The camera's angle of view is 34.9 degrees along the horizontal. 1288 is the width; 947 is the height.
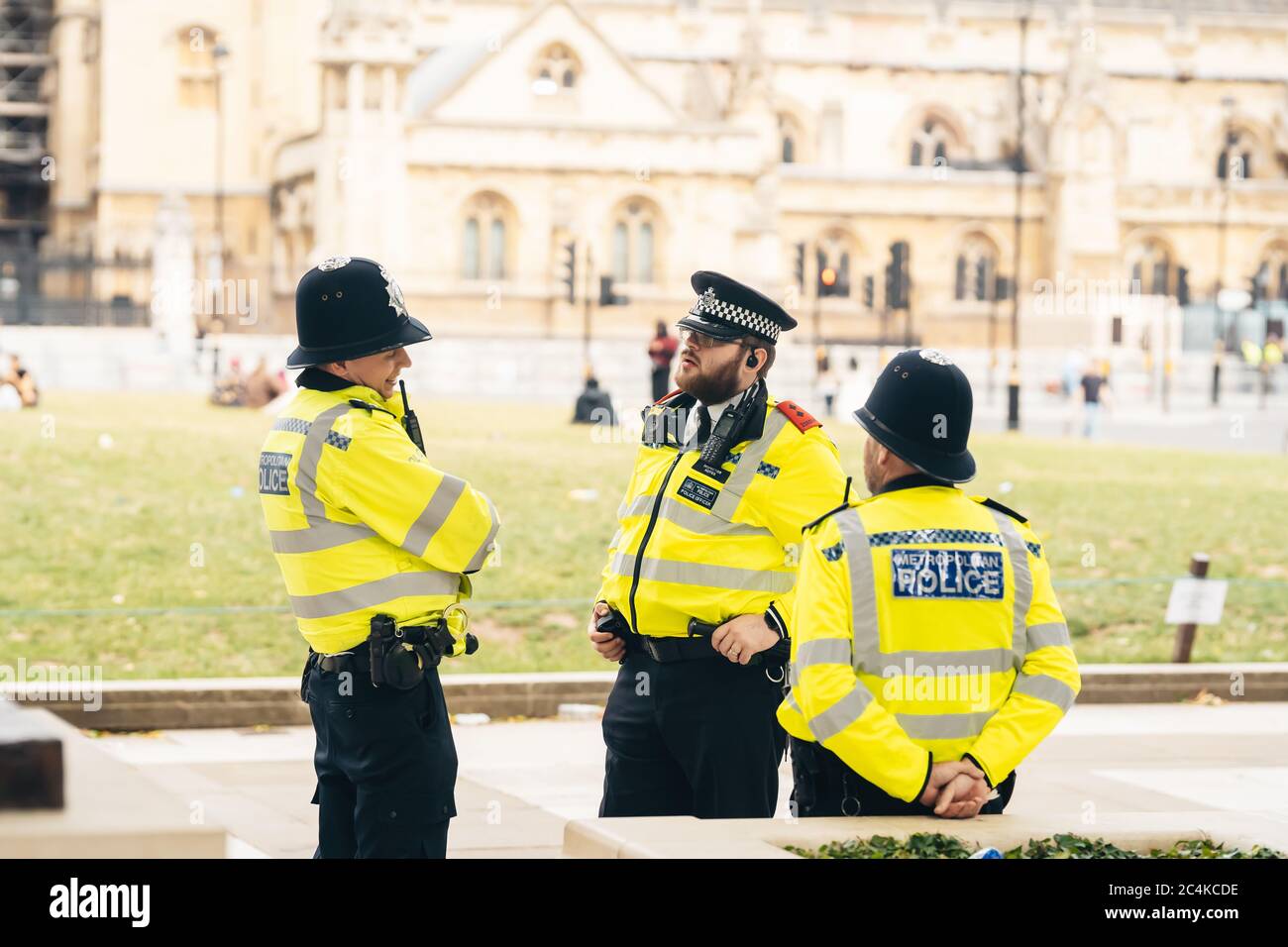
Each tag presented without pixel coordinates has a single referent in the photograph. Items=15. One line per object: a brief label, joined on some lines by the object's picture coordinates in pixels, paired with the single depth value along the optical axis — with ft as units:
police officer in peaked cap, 18.63
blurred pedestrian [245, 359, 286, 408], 98.02
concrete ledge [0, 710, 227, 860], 10.27
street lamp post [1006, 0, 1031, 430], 113.19
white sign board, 43.60
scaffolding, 241.35
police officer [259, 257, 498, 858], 16.89
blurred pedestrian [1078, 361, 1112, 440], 112.47
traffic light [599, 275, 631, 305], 145.59
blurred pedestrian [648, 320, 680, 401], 83.35
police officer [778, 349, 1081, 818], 15.28
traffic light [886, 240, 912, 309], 150.51
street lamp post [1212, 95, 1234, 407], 200.44
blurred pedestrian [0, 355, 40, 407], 86.79
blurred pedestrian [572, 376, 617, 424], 94.94
